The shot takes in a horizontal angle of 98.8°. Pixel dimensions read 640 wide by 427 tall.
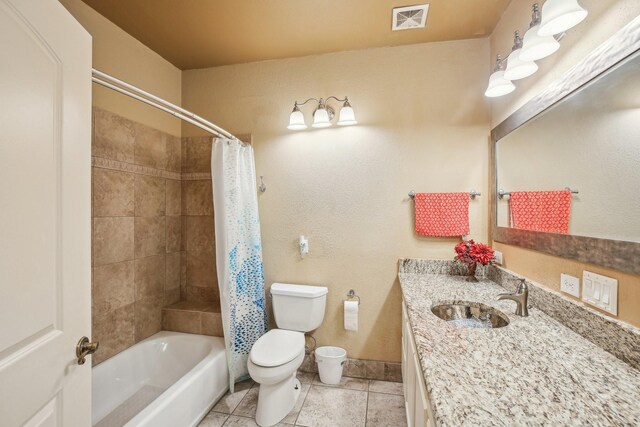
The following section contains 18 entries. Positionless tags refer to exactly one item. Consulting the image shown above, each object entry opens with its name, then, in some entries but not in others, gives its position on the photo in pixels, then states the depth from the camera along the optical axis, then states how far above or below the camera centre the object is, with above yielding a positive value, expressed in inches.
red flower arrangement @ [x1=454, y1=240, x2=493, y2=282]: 70.3 -11.0
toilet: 66.6 -35.4
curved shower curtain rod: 46.1 +23.9
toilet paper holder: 87.6 -25.9
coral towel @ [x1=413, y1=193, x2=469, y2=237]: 80.1 -0.4
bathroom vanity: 26.5 -19.1
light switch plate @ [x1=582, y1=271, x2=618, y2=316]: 38.7 -11.8
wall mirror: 35.7 +8.5
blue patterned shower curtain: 78.5 -11.2
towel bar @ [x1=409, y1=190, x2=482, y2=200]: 80.3 +5.5
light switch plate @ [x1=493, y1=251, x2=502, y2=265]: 73.2 -12.0
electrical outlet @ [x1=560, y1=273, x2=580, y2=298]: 45.8 -12.5
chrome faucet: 49.2 -15.8
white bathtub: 60.9 -43.6
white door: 27.2 +0.1
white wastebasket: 83.0 -46.9
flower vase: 73.6 -16.3
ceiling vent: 68.6 +51.5
